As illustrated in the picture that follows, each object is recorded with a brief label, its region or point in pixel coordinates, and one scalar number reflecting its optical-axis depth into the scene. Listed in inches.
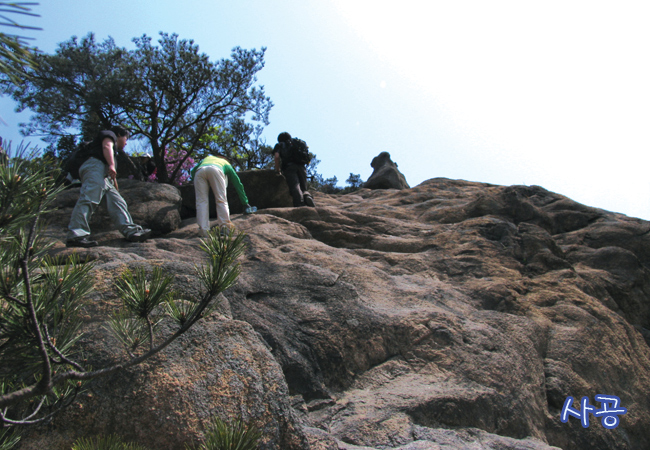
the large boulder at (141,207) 312.7
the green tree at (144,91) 620.7
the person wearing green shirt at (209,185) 287.4
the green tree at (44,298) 74.2
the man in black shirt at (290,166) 420.5
